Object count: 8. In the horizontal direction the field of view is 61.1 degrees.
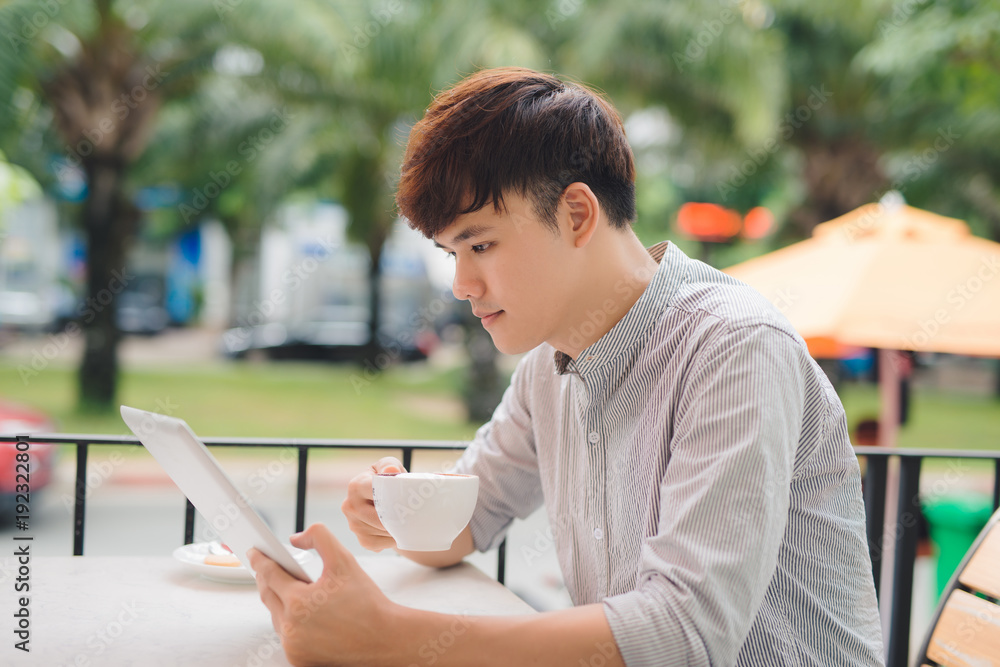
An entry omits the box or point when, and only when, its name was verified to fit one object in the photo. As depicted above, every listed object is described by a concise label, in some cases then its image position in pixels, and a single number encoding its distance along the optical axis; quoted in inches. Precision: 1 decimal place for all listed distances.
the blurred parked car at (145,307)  992.9
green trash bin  158.1
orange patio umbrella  135.1
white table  45.2
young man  40.1
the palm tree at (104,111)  355.3
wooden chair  56.4
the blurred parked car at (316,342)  785.6
